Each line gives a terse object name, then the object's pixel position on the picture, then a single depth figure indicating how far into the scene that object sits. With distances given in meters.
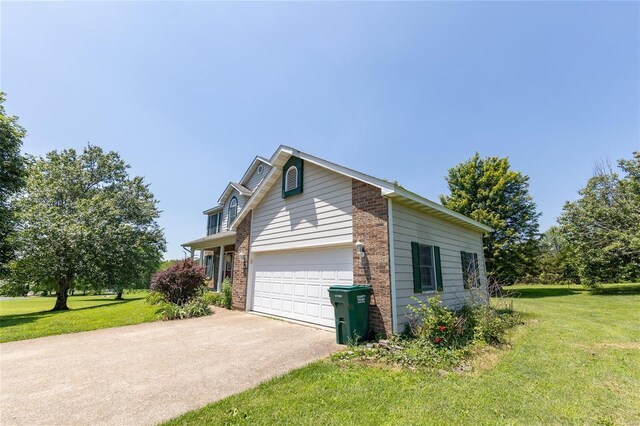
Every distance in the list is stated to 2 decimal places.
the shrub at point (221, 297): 11.45
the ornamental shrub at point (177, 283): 11.05
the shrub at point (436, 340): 4.99
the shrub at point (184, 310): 9.53
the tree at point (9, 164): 11.58
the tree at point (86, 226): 15.34
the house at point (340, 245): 6.57
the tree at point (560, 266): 21.92
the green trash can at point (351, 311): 6.04
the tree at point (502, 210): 19.97
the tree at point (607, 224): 17.77
